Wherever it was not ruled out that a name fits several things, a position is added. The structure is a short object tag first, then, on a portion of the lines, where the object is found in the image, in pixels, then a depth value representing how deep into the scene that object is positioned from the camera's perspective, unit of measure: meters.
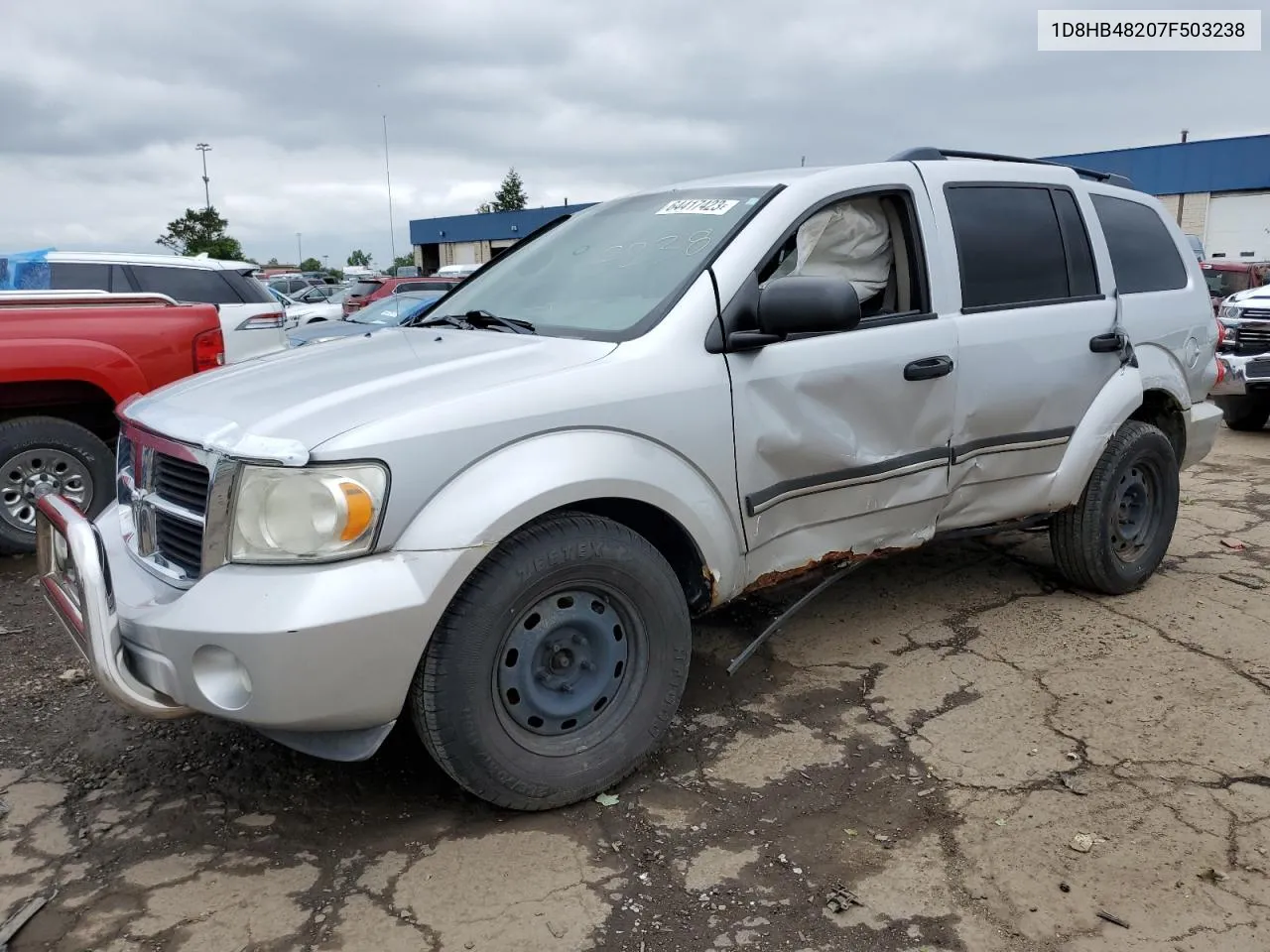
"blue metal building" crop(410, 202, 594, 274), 47.97
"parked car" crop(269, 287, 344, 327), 19.20
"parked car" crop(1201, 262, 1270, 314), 13.40
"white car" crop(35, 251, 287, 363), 8.89
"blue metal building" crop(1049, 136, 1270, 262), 26.92
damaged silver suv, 2.48
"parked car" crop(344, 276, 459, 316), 19.59
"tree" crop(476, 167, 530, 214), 58.81
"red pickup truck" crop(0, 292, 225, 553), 5.25
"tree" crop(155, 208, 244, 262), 47.53
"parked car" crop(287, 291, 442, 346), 9.49
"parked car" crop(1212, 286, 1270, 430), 9.13
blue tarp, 9.06
